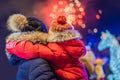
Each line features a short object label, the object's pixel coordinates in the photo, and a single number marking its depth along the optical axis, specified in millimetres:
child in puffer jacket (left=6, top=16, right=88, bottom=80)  2817
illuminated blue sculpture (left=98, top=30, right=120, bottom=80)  5978
